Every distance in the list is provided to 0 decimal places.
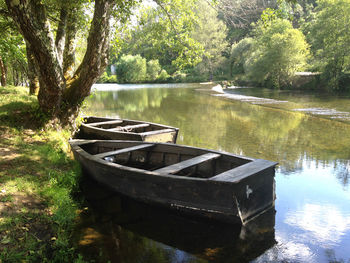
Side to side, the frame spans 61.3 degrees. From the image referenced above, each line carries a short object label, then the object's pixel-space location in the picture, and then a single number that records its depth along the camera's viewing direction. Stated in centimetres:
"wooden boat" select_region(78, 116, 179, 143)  827
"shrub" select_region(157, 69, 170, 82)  6994
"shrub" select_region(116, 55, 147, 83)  7050
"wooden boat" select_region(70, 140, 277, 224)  459
